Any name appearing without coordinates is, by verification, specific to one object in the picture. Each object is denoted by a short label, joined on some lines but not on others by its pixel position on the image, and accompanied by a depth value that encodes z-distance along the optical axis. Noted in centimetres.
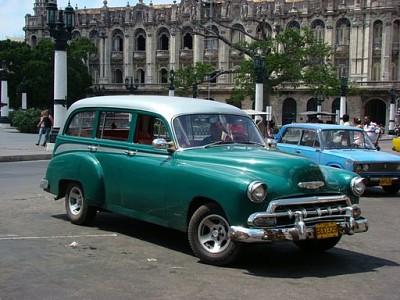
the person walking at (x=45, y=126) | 2625
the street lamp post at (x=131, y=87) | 4846
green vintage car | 669
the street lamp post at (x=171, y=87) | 4675
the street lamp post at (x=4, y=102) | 4867
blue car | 1378
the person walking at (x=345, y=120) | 1982
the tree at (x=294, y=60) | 4538
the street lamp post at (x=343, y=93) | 4597
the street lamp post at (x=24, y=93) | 5769
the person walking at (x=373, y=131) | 2295
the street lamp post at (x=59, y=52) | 2359
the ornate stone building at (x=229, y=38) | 6906
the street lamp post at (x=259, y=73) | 3172
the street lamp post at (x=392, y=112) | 5726
